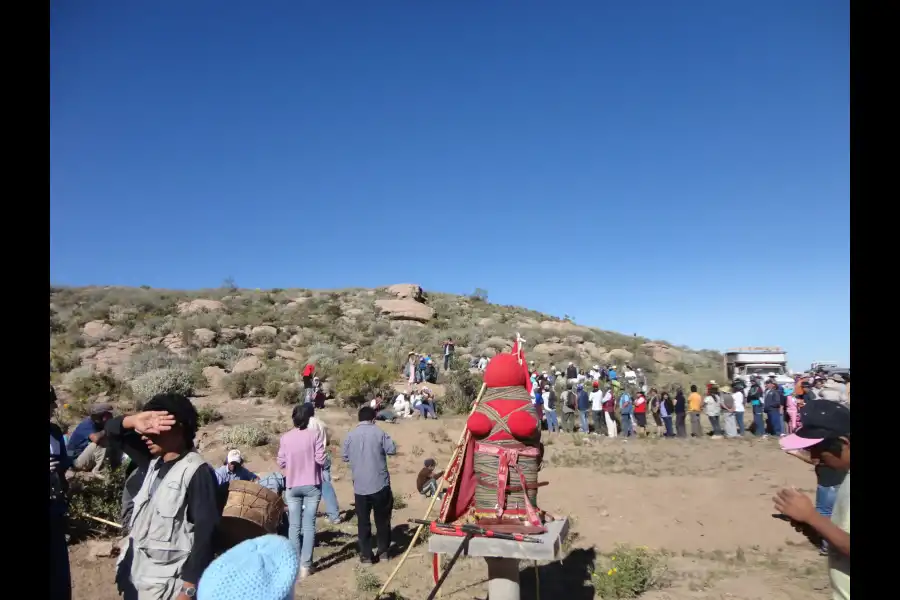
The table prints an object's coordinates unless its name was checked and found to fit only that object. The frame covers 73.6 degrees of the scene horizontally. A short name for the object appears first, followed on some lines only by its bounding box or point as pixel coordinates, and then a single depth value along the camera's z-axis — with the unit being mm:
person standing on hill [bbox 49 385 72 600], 2832
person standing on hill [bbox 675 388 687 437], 17203
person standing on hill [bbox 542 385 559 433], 17989
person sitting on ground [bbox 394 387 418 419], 19141
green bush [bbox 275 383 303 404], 19938
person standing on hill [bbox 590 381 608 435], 17781
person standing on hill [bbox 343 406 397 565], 6941
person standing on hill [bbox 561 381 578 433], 18766
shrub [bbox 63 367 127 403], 17812
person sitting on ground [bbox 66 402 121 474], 5586
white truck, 24875
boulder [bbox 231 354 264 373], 25327
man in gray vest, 3018
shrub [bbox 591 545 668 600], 6199
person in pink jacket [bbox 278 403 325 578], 6621
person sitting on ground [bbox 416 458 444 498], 6470
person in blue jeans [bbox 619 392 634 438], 17672
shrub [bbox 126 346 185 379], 23688
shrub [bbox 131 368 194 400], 18016
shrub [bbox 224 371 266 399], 21047
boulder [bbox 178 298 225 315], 40925
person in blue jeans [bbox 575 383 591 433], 17750
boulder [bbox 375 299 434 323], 42781
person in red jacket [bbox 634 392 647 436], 17672
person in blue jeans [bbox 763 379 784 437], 16578
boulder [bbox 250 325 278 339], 33500
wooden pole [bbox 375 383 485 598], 5562
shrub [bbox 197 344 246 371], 26047
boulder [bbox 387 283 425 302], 48344
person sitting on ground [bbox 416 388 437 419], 18938
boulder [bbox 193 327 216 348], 30703
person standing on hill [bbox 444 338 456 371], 26298
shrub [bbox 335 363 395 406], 20156
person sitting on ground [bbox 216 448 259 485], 6408
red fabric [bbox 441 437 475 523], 5477
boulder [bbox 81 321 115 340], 32438
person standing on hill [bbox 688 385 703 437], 17594
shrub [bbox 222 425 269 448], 14156
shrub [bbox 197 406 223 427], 16358
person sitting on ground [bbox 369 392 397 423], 18031
